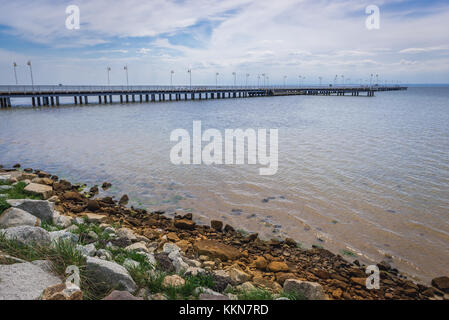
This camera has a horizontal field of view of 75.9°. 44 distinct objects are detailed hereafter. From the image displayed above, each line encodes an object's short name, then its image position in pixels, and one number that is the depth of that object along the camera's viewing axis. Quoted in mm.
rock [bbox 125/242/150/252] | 5721
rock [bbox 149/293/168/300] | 3905
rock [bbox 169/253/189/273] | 4989
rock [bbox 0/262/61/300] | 3359
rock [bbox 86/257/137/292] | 3961
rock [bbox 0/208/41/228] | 5523
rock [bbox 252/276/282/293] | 4977
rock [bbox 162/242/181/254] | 6012
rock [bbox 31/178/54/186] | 10879
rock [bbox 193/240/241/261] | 6145
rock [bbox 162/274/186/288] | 4133
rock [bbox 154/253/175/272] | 5000
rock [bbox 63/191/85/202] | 9555
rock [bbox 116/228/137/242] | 6488
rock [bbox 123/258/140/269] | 4598
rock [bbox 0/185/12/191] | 9086
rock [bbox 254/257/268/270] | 5812
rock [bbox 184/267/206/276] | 4743
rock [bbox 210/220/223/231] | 7797
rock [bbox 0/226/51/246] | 4602
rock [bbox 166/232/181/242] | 7009
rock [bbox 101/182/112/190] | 11241
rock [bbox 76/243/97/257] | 4938
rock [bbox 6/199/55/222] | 6480
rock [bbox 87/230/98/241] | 6031
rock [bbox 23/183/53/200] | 9102
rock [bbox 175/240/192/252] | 6426
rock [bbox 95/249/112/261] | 4984
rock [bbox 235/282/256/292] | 4577
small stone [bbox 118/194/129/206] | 9797
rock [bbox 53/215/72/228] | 6664
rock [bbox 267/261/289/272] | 5688
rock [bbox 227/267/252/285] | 4989
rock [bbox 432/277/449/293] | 5473
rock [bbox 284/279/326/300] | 4562
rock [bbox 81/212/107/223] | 7672
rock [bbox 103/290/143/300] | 3351
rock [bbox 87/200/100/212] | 8828
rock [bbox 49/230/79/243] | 5324
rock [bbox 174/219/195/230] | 7770
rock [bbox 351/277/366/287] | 5327
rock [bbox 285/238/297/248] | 7040
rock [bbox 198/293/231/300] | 3820
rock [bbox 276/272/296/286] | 5285
